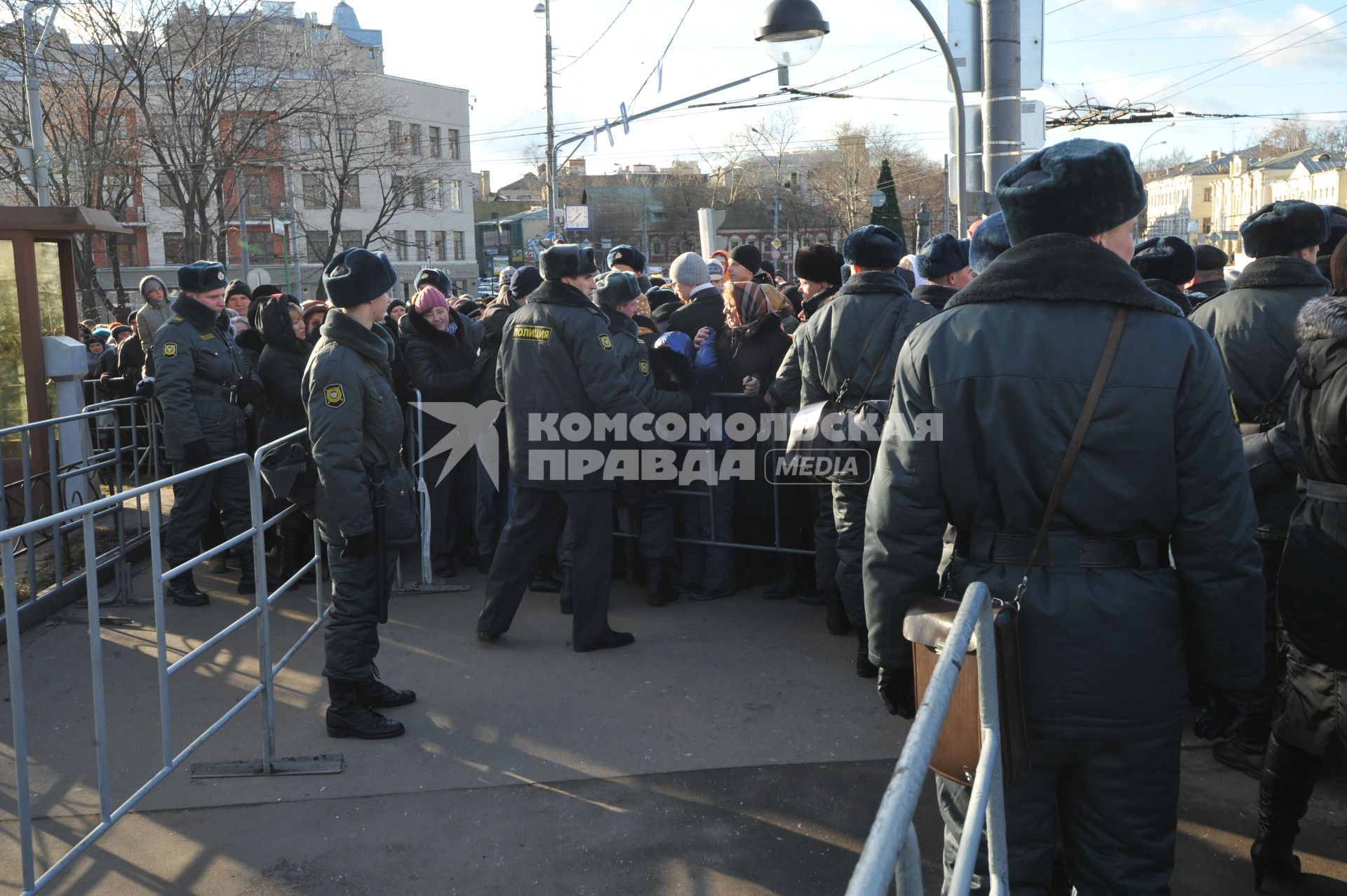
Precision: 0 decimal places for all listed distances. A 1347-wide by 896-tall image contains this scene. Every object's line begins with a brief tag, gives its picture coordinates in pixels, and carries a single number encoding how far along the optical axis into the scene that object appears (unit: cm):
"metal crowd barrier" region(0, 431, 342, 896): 313
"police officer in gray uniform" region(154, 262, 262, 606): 677
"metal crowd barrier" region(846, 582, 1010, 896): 135
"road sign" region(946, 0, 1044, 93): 693
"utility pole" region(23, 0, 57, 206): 1323
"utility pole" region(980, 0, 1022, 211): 680
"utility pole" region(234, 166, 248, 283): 3266
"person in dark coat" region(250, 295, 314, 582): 693
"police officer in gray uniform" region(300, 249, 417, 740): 459
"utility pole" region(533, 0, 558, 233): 3441
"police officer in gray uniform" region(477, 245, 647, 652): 557
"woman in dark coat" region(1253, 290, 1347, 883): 308
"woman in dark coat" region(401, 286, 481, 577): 735
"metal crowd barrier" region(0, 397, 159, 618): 667
